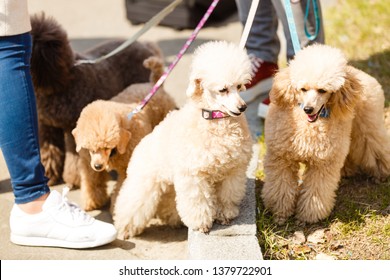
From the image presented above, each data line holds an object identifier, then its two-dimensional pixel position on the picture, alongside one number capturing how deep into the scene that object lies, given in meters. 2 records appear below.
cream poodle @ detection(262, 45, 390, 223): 5.00
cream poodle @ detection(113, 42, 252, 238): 4.83
